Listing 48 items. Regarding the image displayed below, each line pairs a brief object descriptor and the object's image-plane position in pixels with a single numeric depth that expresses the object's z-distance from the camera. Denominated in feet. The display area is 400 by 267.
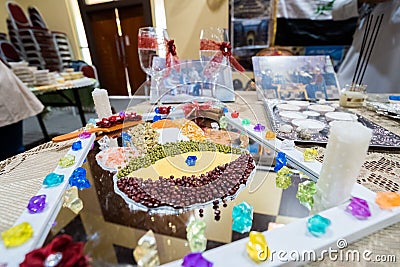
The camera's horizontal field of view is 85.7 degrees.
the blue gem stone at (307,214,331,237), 0.78
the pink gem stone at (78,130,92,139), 1.65
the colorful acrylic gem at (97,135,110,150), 1.56
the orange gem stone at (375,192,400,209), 0.89
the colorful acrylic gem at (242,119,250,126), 1.78
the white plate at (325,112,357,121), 1.85
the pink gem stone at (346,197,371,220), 0.84
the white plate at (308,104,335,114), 2.06
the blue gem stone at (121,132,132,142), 1.60
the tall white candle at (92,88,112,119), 1.85
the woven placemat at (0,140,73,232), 1.00
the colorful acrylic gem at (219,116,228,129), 1.77
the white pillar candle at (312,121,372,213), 0.74
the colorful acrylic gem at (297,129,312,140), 1.59
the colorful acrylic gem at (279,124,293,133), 1.66
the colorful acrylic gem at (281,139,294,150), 1.41
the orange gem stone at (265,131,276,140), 1.53
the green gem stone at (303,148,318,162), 1.25
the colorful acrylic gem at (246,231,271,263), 0.69
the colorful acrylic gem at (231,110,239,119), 1.89
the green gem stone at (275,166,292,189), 1.11
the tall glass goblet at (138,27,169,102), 1.92
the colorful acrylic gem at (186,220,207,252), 0.76
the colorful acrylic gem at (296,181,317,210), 0.97
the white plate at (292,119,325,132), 1.65
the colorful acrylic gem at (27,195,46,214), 0.90
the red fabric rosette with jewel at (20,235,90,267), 0.61
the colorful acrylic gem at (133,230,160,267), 0.70
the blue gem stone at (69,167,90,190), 1.12
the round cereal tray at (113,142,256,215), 0.96
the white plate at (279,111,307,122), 1.88
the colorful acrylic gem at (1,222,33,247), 0.74
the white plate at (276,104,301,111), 2.09
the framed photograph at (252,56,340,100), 2.45
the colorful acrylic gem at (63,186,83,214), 0.98
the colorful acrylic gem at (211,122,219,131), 1.74
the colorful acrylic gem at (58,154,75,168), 1.26
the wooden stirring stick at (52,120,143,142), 1.67
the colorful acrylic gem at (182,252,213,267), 0.65
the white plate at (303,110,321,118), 1.94
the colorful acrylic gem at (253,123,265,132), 1.67
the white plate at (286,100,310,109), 2.18
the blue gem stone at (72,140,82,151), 1.47
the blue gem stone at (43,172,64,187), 1.07
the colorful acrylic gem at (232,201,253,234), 0.85
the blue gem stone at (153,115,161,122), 1.90
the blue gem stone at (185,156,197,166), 1.32
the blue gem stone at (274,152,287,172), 1.26
